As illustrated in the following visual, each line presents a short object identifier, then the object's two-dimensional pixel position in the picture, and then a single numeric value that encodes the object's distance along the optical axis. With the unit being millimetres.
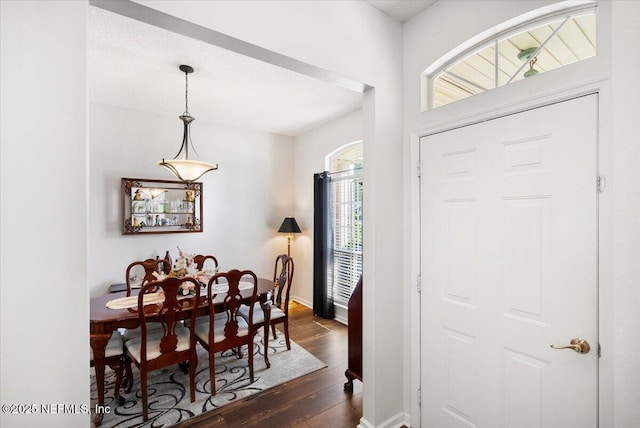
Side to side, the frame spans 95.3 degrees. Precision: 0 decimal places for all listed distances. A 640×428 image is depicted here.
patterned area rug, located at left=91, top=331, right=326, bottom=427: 2266
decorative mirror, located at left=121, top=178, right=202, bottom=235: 3906
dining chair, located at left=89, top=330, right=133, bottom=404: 2311
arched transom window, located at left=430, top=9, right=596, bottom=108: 1425
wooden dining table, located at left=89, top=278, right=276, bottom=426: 2158
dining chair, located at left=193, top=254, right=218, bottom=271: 3721
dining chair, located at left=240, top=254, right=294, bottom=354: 3012
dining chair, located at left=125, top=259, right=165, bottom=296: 3033
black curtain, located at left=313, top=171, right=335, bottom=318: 4504
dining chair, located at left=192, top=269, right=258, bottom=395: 2512
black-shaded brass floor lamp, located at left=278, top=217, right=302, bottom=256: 4895
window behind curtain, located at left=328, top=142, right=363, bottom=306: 4250
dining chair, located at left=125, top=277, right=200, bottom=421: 2209
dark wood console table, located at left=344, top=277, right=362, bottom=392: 2463
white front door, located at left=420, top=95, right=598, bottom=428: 1360
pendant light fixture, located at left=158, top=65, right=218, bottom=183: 2990
